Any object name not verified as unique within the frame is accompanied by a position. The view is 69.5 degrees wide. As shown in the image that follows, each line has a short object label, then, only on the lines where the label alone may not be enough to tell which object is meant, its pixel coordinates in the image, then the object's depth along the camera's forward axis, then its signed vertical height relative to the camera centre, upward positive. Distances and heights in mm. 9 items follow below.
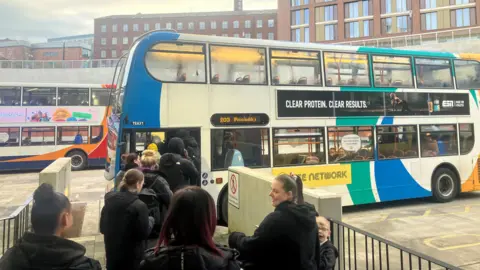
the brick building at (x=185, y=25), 88938 +32235
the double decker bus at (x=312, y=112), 7613 +902
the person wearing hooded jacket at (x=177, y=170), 5141 -322
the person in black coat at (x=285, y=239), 2459 -662
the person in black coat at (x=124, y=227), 3293 -748
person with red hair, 1789 -494
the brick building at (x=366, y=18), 45562 +18519
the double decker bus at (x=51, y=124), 17844 +1398
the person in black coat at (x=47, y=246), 1747 -497
